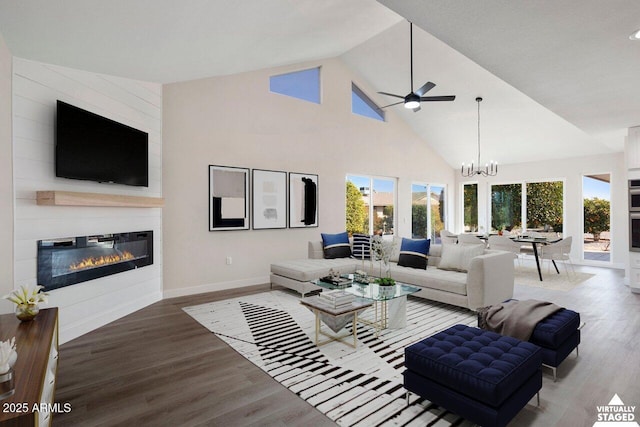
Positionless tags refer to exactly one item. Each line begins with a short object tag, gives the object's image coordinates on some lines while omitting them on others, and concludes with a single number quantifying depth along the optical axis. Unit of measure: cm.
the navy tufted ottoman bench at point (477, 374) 184
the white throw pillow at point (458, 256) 466
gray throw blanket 272
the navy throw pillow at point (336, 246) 589
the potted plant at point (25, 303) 245
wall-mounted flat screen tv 329
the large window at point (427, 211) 907
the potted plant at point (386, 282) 389
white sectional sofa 408
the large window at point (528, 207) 835
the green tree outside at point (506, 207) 900
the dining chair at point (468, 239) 660
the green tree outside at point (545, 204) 834
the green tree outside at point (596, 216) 767
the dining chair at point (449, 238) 749
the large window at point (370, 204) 757
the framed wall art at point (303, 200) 636
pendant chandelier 921
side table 315
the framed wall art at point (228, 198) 543
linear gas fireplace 323
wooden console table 137
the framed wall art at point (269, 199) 587
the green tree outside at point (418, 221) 899
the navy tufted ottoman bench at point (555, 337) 258
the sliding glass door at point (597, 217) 764
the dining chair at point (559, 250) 627
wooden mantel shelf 309
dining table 625
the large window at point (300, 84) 625
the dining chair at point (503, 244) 637
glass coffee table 357
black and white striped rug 220
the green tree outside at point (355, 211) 752
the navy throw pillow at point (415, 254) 498
